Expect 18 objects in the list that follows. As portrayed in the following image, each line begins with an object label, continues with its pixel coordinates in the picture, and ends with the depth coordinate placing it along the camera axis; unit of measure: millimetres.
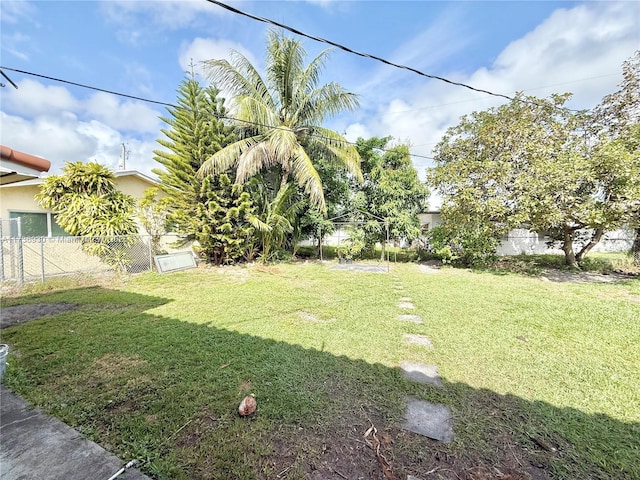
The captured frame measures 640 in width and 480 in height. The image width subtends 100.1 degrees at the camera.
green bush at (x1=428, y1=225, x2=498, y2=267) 9717
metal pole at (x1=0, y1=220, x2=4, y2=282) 6379
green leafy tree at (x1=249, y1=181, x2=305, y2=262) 9827
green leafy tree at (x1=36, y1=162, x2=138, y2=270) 7668
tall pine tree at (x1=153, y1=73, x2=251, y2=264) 9266
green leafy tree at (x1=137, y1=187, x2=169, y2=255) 8938
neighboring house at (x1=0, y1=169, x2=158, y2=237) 7498
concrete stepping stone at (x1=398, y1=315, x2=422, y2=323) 4484
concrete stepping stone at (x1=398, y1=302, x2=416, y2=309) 5278
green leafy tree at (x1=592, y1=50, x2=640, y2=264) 8000
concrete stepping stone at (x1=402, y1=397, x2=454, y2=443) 1999
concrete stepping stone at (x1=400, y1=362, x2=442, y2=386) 2715
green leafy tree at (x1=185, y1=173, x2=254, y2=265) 9180
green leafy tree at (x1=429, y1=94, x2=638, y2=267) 6879
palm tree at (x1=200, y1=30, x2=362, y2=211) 9188
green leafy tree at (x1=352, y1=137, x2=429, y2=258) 11148
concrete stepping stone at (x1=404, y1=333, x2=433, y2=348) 3557
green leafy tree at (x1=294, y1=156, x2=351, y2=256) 11719
